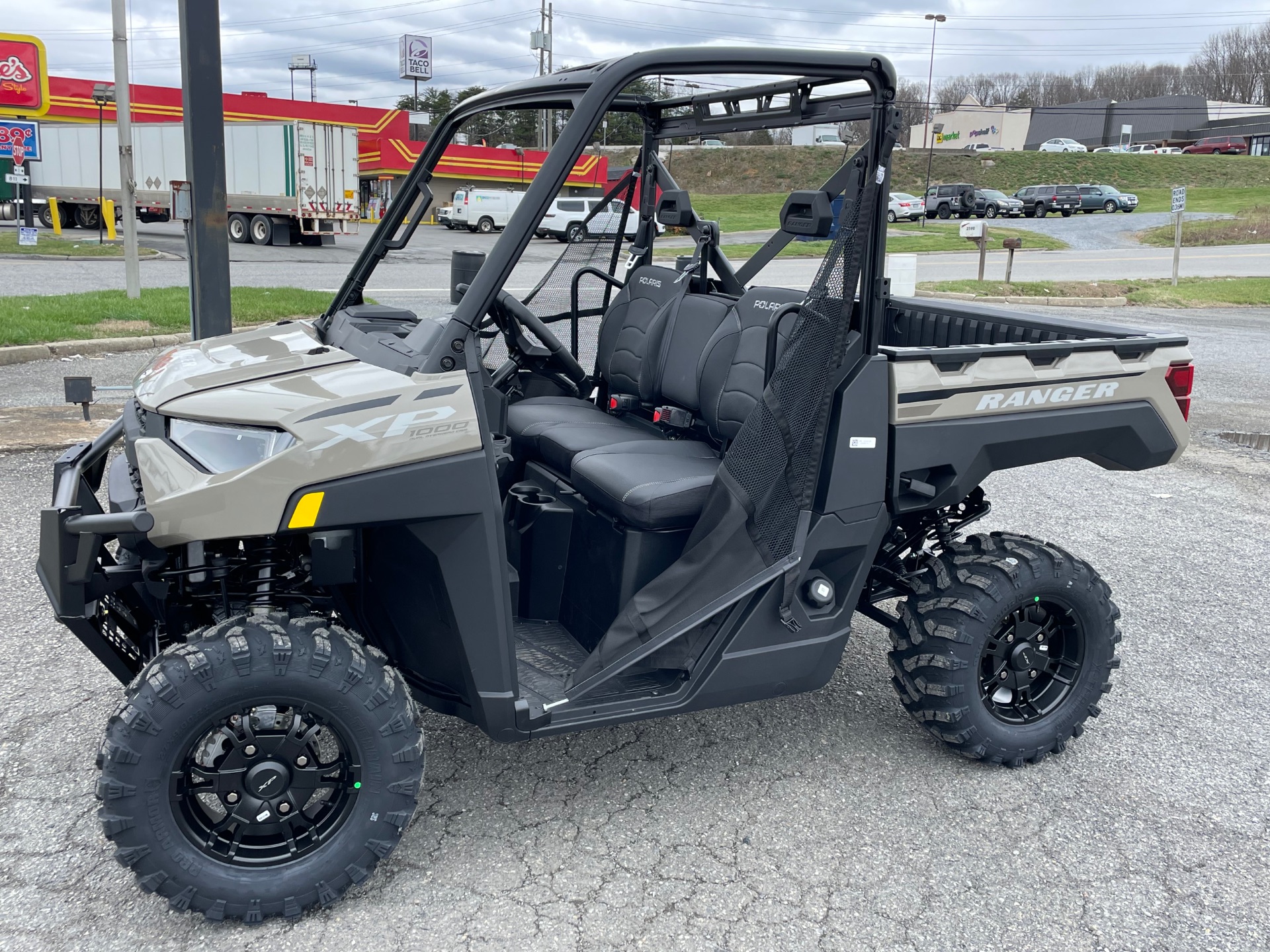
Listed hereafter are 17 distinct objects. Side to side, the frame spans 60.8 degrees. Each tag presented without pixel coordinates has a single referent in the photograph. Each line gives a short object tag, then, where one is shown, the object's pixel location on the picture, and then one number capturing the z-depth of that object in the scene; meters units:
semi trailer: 26.36
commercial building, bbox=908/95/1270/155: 83.56
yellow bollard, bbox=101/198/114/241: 24.80
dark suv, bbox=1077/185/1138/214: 44.84
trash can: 3.11
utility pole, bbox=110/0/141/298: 12.02
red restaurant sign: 22.47
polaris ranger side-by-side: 2.58
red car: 72.56
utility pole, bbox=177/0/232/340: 6.52
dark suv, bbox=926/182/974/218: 43.62
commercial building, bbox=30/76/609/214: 32.00
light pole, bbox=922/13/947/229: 47.75
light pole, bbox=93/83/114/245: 20.56
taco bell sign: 71.14
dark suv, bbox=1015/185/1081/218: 44.59
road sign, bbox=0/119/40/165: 24.89
